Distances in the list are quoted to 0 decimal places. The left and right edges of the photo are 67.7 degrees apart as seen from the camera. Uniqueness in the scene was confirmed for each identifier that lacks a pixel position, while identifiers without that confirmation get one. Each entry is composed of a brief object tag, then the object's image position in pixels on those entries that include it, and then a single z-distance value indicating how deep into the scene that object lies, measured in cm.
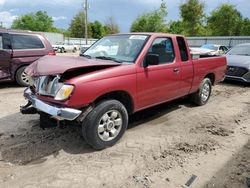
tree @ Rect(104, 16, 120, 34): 4252
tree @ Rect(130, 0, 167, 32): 2968
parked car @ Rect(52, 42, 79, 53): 2508
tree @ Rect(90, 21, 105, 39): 4892
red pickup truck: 265
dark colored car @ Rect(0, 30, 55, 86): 588
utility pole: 2887
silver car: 668
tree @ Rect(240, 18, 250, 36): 2821
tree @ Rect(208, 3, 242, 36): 2645
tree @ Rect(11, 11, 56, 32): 5012
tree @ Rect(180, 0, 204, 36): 2520
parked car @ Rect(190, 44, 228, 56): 1367
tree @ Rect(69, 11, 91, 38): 4531
